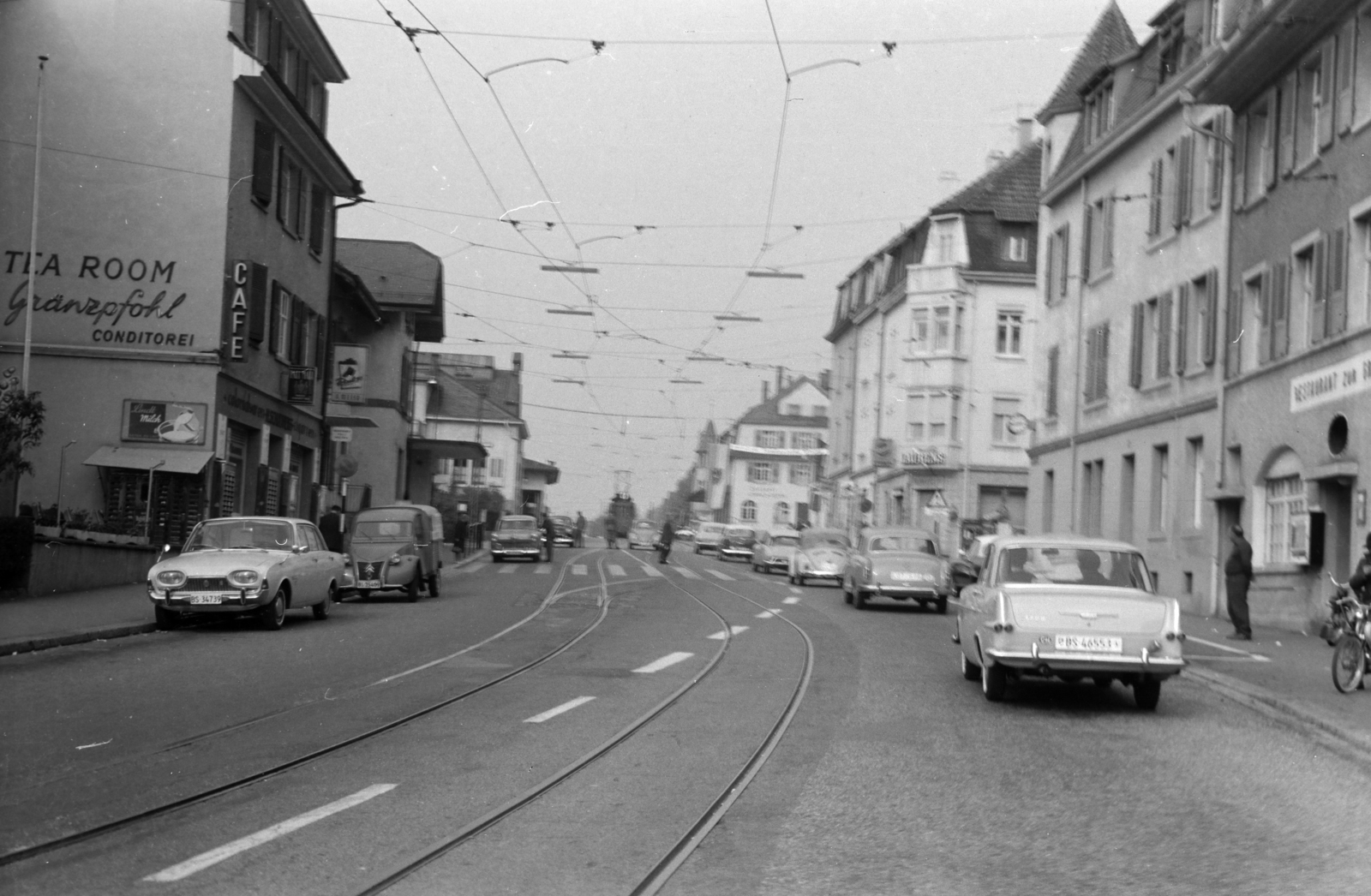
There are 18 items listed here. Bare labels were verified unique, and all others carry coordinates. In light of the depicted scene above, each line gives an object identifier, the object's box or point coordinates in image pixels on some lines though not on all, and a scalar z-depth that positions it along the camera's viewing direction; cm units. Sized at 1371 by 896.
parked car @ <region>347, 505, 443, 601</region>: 2916
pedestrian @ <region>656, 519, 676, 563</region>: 5516
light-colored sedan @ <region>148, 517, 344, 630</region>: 2053
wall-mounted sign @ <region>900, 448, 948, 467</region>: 6330
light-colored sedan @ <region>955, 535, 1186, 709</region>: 1352
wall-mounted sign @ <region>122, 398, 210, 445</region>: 3123
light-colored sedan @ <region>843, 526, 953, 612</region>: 2972
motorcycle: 1552
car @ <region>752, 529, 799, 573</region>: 5216
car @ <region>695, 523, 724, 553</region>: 8469
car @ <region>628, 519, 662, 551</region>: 9006
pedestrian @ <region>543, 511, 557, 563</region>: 5296
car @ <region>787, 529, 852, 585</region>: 4044
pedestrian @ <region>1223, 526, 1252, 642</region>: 2277
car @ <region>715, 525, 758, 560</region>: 7078
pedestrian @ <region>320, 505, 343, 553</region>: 3416
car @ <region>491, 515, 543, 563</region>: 5297
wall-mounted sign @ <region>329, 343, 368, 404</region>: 4269
